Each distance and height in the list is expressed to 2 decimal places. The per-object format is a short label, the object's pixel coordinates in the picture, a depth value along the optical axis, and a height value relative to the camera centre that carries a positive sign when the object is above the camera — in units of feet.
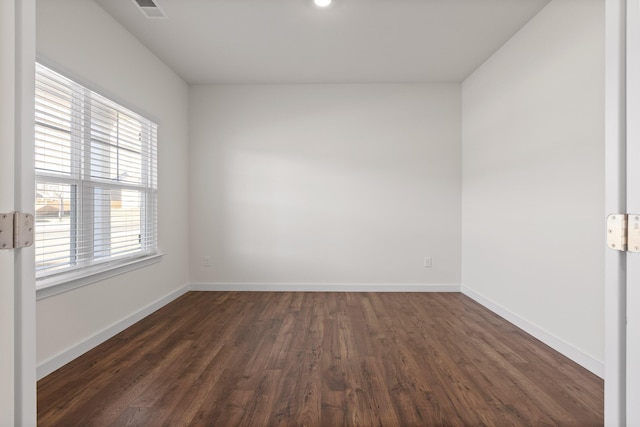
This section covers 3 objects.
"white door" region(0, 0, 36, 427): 2.48 +0.10
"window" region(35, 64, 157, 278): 6.74 +0.81
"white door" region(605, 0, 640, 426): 2.59 +0.18
